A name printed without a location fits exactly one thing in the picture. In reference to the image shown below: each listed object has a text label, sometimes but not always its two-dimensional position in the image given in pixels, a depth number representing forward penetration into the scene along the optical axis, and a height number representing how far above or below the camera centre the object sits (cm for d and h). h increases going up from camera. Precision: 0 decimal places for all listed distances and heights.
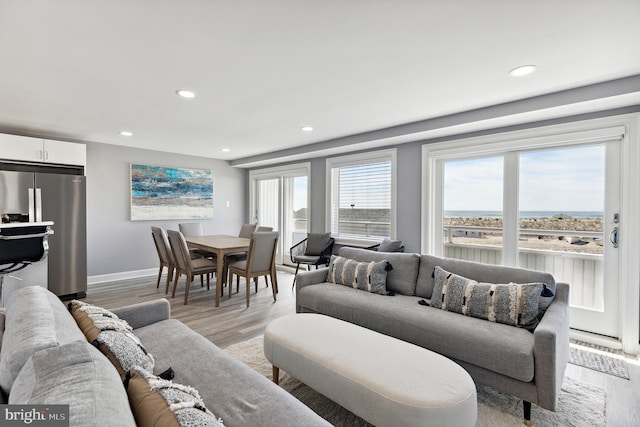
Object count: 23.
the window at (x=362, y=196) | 457 +23
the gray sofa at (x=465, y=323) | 180 -81
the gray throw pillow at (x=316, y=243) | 496 -53
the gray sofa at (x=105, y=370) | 71 -47
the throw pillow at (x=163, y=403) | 78 -53
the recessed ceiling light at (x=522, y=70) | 225 +105
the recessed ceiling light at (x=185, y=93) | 279 +107
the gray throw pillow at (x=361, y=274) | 299 -65
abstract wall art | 548 +31
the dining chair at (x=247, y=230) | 552 -37
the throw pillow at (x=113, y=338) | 115 -54
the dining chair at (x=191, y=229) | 552 -36
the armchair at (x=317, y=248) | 475 -61
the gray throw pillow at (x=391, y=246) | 404 -46
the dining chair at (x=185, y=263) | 396 -73
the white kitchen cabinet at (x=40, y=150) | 390 +77
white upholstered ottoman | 138 -83
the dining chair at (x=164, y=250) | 440 -61
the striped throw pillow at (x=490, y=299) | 214 -66
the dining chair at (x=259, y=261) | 393 -68
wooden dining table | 390 -49
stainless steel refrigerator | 376 -2
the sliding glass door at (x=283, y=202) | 598 +16
